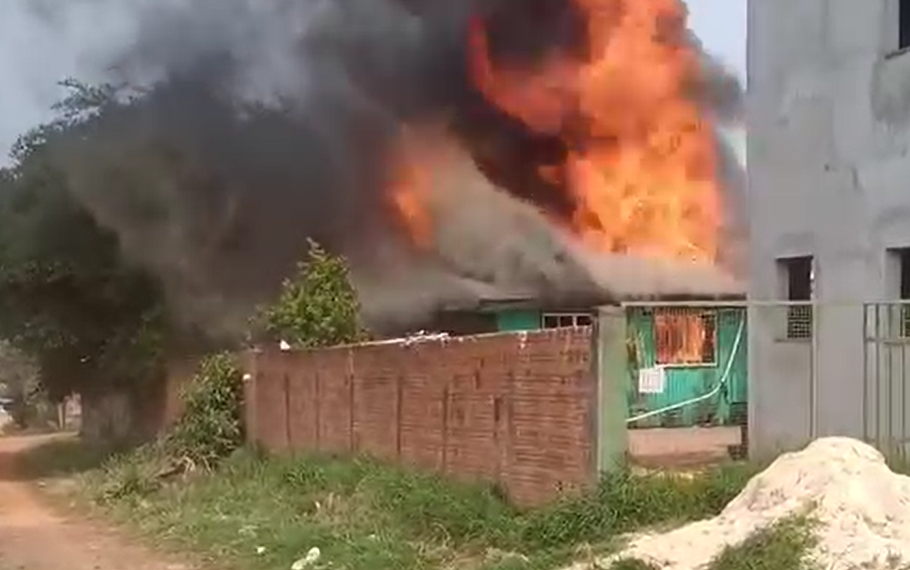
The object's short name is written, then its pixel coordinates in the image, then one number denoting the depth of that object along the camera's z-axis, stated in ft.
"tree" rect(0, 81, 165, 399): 81.61
